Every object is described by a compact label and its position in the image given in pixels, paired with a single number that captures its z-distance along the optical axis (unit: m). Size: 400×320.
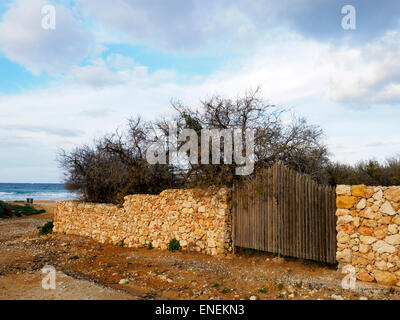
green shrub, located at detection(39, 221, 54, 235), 16.22
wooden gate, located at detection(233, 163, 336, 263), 7.40
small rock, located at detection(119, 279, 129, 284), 7.07
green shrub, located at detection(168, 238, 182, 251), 10.38
